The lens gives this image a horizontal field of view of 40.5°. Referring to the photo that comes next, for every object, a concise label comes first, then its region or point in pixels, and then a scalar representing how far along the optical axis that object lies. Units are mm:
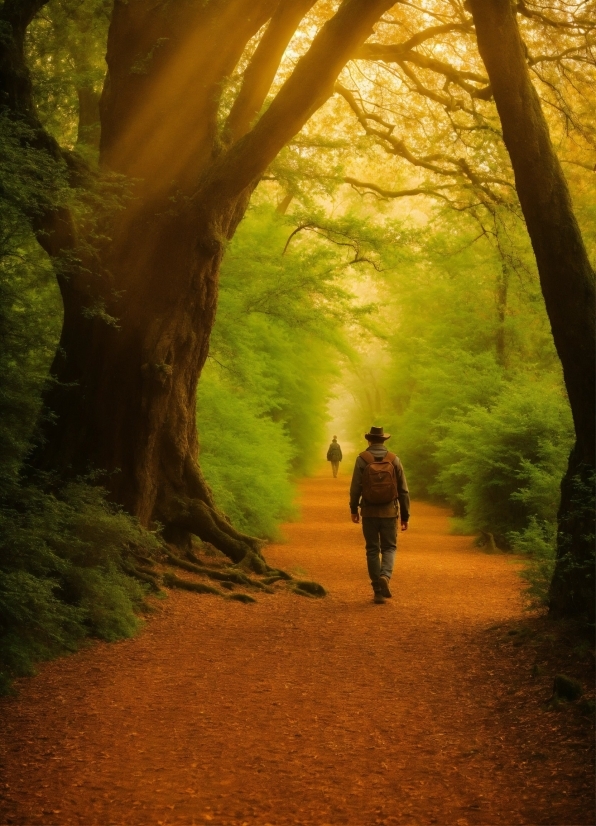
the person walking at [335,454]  38688
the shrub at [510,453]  16177
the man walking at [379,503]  9453
